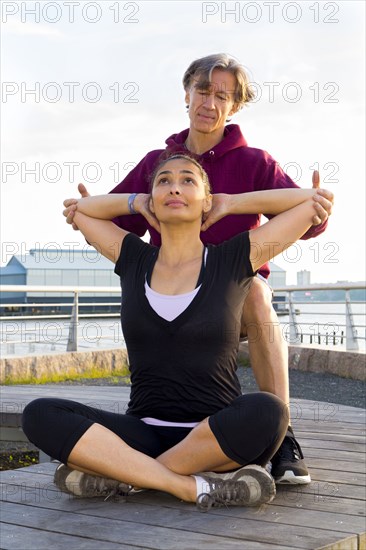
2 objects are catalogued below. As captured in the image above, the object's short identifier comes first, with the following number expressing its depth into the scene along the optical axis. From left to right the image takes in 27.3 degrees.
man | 2.33
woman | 1.97
